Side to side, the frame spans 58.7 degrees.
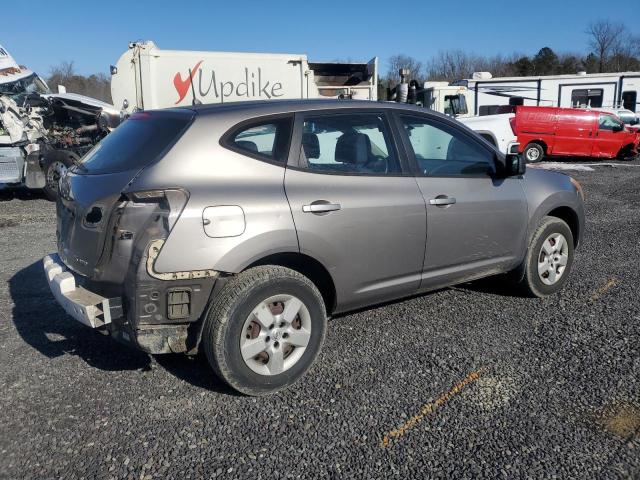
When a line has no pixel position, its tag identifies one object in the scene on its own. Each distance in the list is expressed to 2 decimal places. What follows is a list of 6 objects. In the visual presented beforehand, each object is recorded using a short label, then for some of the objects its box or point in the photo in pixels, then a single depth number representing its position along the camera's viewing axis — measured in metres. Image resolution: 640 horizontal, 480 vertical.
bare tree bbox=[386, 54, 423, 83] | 59.51
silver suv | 3.09
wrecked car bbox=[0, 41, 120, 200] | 10.77
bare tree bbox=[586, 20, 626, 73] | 64.06
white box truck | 12.44
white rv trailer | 25.69
